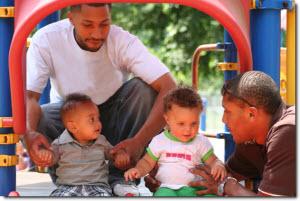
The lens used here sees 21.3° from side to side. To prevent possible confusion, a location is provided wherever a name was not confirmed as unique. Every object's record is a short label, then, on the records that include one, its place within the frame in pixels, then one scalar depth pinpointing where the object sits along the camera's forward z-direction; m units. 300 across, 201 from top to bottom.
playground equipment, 4.01
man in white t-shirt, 4.59
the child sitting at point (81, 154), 4.31
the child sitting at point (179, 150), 4.11
